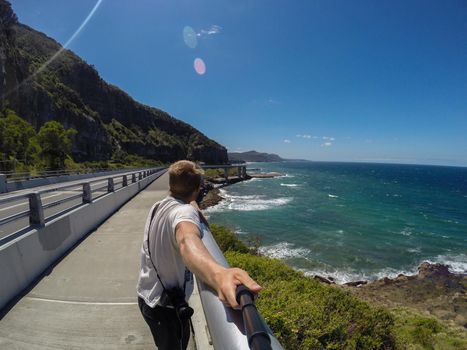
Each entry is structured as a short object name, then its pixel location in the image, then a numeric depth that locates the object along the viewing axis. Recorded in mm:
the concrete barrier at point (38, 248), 3842
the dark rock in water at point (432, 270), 19969
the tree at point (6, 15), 59222
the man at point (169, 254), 1728
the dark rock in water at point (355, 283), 17578
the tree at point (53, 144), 44688
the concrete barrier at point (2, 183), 17956
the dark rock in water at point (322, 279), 16969
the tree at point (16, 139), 36531
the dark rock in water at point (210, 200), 41212
